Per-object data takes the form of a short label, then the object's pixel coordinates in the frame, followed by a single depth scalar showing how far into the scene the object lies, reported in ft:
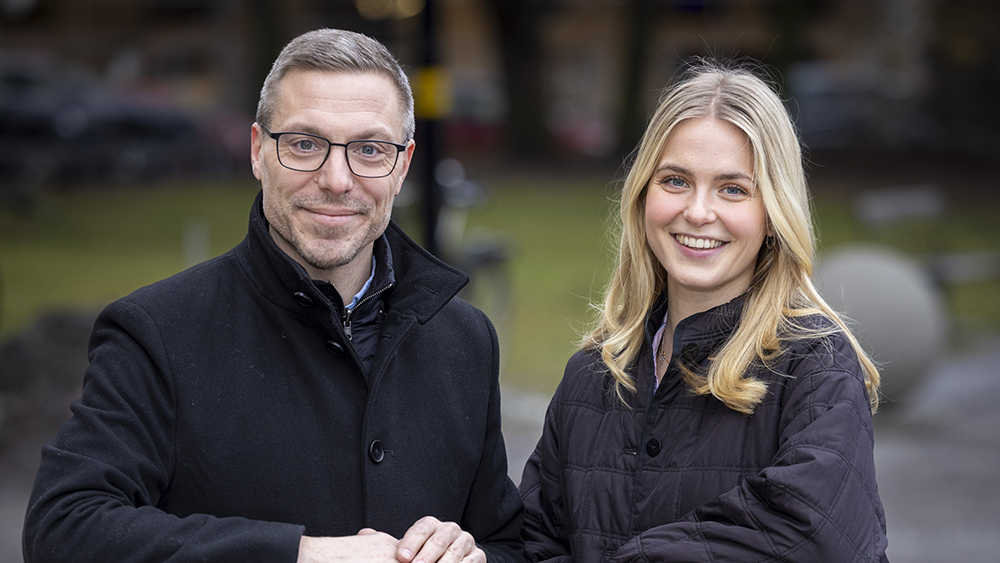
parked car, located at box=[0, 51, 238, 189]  74.64
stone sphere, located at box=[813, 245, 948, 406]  26.35
